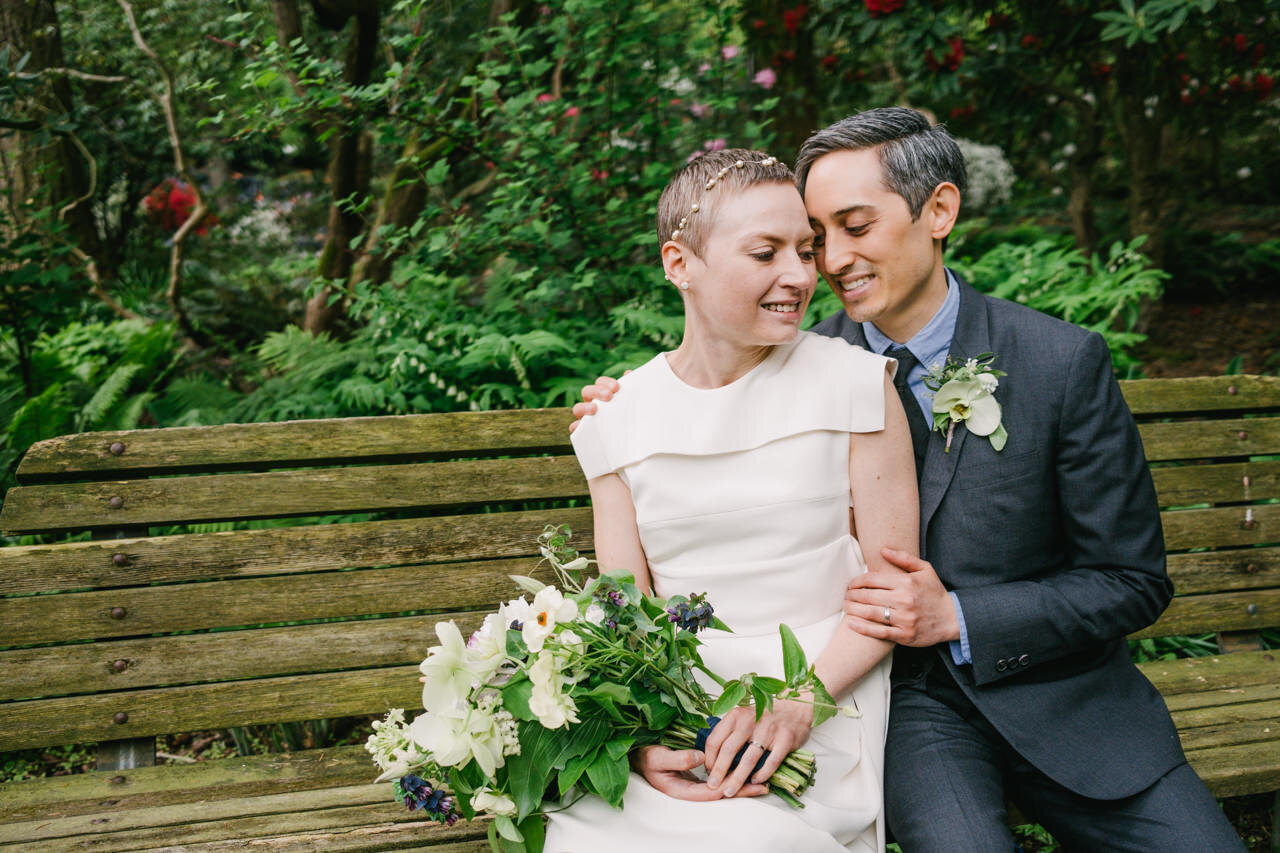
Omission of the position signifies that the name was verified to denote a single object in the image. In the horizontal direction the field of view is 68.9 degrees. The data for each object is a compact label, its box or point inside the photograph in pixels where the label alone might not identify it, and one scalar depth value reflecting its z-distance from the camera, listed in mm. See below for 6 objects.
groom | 2100
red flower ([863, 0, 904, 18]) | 4465
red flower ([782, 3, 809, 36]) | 5695
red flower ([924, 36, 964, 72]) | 4719
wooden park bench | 2629
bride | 2070
